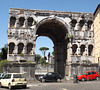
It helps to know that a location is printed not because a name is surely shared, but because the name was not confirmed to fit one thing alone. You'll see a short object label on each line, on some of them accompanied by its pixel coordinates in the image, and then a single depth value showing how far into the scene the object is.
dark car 23.80
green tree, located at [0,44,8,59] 49.84
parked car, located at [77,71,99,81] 24.20
